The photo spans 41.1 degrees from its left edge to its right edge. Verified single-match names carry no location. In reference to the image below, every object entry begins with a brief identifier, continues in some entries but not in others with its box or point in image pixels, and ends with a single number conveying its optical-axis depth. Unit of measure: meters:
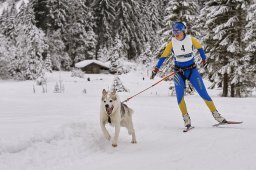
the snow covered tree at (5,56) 46.81
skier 8.24
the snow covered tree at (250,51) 20.28
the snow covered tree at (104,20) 65.06
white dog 6.96
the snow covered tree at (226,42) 21.19
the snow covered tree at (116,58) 56.11
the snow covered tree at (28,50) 46.31
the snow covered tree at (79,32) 62.81
